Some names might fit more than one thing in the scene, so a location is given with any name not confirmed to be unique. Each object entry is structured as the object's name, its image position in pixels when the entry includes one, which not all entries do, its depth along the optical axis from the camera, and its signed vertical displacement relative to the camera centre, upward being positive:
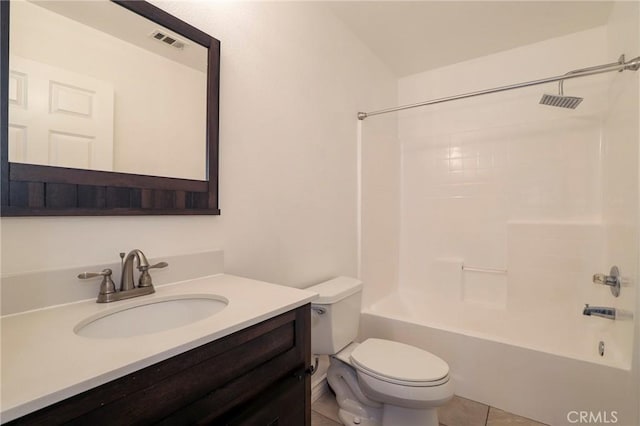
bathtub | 1.45 -0.82
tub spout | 1.60 -0.51
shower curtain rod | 1.32 +0.71
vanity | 0.48 -0.30
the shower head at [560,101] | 1.58 +0.61
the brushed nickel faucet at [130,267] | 0.90 -0.17
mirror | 0.76 +0.31
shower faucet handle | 1.57 -0.34
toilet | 1.29 -0.71
